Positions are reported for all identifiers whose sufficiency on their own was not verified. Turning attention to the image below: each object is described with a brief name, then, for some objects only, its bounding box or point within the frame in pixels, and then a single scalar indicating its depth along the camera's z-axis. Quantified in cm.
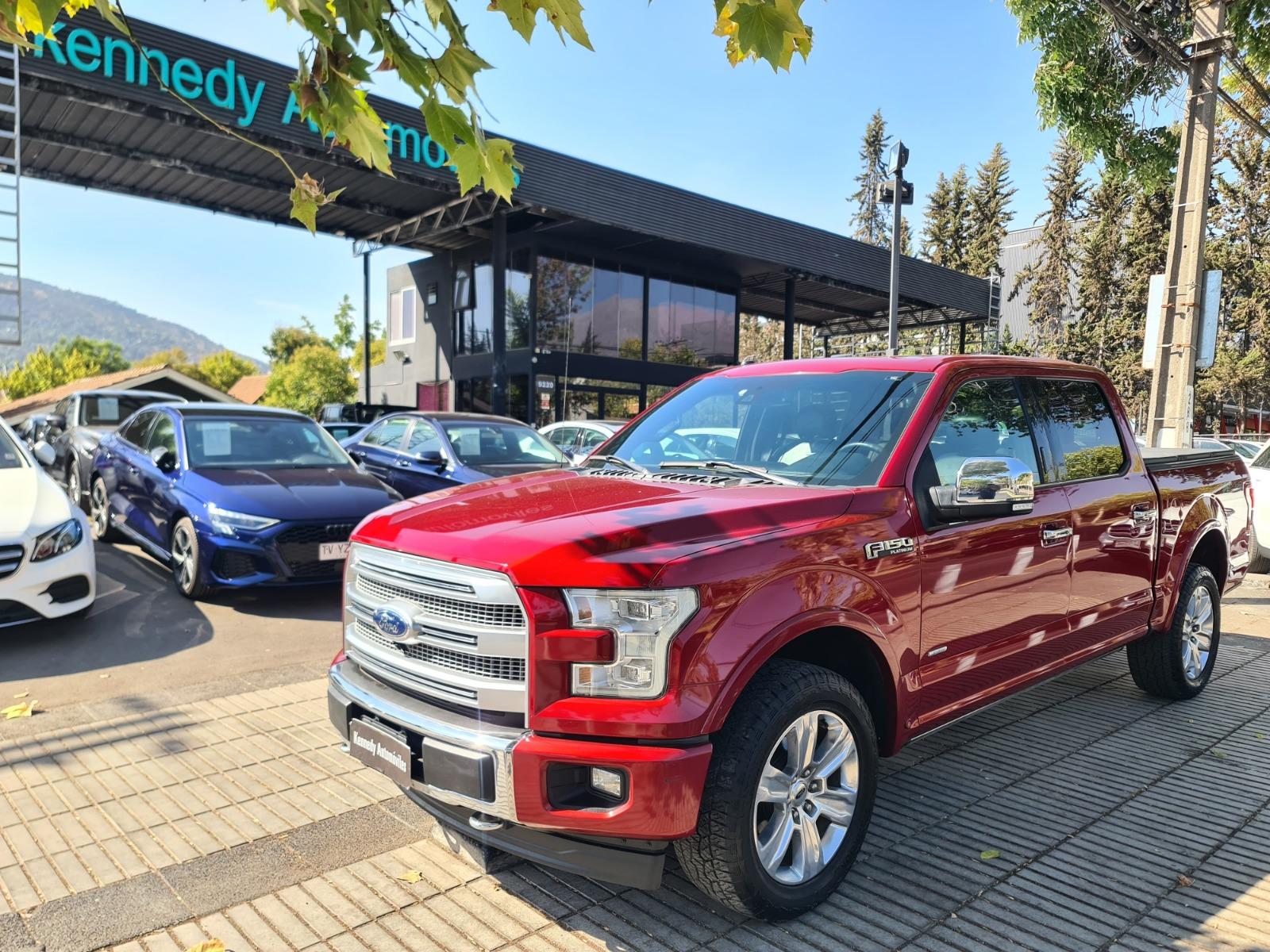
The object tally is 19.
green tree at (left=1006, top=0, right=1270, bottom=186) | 981
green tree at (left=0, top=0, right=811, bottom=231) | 215
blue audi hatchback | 679
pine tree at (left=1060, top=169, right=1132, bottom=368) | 4541
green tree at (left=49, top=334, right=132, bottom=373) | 10100
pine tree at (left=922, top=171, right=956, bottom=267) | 5381
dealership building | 1605
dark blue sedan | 952
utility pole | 891
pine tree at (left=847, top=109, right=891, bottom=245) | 6538
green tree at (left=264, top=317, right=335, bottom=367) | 8362
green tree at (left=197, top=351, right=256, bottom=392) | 8981
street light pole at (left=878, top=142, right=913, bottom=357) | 1305
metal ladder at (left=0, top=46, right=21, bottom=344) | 945
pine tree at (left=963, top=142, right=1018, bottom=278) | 5247
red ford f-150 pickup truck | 244
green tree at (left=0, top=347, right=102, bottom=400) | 7244
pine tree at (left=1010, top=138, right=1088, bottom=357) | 4997
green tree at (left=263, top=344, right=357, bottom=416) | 4156
